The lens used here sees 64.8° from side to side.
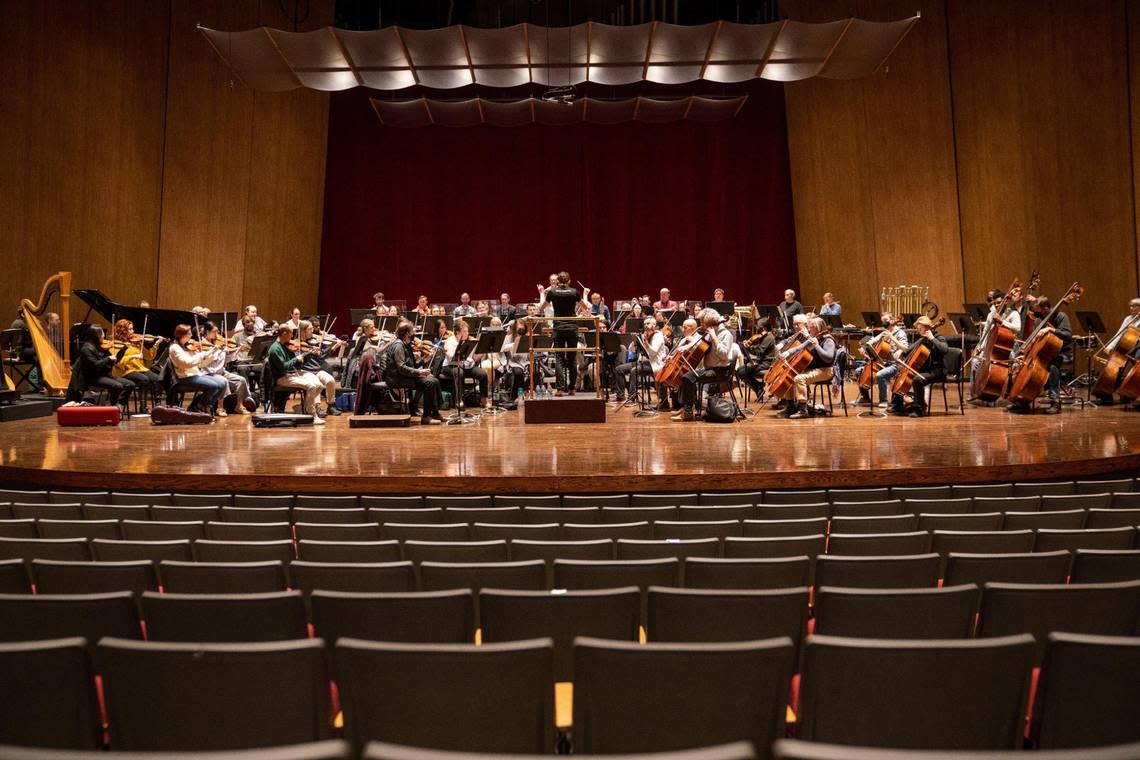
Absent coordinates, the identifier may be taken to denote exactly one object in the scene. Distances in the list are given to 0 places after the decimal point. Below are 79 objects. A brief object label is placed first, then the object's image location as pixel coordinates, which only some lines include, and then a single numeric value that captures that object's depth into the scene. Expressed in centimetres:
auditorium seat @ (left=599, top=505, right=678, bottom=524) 473
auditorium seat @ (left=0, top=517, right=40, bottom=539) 409
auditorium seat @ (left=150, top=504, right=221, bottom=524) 479
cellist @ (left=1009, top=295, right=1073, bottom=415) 928
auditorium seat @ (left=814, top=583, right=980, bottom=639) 249
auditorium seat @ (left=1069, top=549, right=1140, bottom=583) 314
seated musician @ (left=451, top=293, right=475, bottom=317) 1354
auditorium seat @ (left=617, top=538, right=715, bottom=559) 357
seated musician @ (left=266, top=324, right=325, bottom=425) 956
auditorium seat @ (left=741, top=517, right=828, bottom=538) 412
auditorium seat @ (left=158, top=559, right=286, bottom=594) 309
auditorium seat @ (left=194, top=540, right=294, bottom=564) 358
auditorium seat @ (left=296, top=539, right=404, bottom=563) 351
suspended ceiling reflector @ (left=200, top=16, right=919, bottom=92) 1132
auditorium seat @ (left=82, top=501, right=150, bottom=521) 495
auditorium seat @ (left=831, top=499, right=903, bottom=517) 494
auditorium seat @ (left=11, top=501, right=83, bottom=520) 483
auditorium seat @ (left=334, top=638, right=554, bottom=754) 182
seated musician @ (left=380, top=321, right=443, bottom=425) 923
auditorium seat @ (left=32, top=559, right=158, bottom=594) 313
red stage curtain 1869
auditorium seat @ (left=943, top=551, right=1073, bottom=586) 312
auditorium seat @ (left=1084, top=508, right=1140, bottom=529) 423
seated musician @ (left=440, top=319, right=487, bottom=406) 961
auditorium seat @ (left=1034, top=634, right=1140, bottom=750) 187
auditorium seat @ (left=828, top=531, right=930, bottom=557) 368
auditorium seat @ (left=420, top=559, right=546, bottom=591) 307
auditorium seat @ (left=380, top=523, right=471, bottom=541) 406
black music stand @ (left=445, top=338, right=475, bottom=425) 900
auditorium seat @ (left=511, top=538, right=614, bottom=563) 356
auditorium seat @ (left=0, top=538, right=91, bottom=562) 362
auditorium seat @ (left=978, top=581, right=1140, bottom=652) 249
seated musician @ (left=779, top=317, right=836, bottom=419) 919
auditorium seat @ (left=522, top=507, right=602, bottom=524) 471
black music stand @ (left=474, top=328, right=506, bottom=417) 908
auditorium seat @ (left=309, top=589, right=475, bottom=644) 249
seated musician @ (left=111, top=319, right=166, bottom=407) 1012
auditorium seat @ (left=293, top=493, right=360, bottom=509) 543
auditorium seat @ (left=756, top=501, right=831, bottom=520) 492
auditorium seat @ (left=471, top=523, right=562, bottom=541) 407
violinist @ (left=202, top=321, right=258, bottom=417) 1018
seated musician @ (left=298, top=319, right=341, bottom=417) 1037
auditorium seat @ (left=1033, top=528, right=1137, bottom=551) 371
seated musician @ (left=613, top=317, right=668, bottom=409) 1016
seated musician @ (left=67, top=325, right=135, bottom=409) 945
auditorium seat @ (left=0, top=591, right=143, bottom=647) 248
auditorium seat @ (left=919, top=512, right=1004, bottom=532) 426
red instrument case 910
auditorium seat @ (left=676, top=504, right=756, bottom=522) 479
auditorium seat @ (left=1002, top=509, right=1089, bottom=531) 429
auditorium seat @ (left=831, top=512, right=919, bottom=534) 428
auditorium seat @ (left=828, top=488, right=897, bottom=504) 572
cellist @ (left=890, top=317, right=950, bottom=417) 909
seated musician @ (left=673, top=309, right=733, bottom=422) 927
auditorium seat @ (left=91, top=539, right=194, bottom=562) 366
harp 1079
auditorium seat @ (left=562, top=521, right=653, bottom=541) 411
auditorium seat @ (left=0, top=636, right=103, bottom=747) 188
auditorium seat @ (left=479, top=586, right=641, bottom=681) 253
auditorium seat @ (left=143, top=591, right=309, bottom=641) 253
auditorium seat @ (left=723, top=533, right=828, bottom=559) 364
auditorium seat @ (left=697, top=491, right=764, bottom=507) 570
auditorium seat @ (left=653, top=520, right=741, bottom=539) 414
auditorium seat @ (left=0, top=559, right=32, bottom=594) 309
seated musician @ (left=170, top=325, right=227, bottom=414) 952
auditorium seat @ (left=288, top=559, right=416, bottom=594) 306
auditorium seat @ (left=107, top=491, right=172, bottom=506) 570
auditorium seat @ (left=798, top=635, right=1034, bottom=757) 187
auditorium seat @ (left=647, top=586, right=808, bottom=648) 247
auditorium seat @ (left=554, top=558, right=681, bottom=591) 308
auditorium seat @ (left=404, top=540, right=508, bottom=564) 351
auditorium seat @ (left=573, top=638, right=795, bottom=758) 183
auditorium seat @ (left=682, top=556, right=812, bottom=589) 306
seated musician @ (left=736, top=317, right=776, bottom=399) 1108
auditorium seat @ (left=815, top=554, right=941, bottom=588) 311
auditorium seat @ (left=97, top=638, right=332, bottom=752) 188
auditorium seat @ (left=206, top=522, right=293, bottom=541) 415
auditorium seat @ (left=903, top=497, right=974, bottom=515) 498
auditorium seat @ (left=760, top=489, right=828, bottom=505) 568
